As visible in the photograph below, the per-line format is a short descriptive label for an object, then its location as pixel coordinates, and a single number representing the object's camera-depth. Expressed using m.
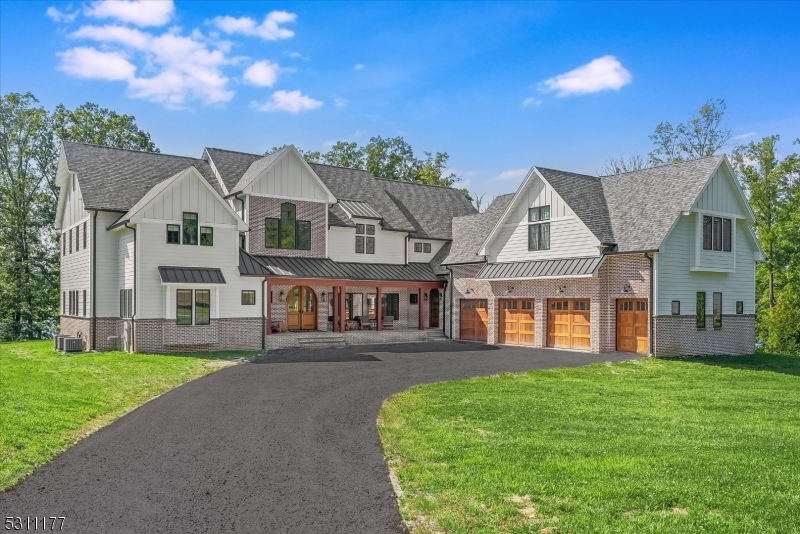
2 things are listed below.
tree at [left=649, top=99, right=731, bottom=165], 45.22
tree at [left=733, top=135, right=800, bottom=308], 38.66
